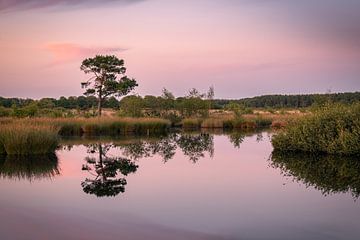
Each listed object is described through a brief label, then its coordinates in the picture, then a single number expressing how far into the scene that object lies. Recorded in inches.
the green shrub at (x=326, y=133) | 789.9
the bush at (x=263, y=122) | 2146.9
